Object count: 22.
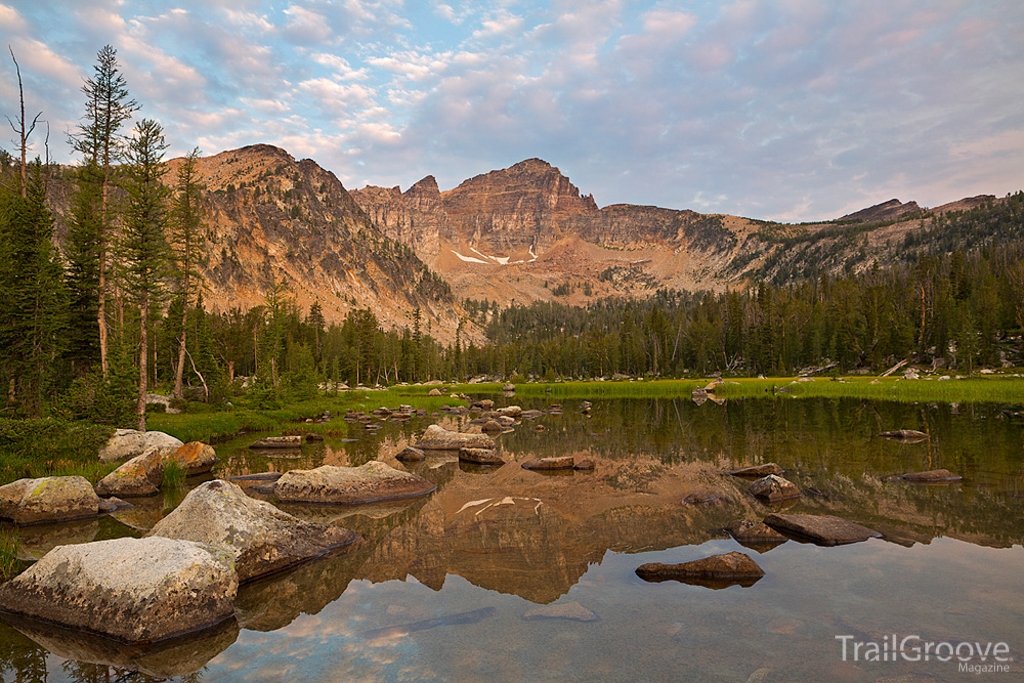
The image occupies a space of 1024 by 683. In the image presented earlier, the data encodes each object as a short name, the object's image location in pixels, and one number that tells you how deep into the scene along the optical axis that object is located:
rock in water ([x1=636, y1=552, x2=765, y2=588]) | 11.05
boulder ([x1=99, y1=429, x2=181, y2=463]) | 23.28
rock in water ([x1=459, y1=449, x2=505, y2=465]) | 26.41
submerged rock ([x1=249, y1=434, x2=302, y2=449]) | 32.59
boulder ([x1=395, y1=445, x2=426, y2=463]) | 27.39
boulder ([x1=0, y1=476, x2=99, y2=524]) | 16.23
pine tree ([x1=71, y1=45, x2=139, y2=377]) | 35.06
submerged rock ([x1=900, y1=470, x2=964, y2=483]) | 19.27
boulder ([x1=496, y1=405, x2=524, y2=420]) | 54.34
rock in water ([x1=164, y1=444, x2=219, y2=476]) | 23.59
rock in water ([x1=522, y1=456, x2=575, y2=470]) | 24.22
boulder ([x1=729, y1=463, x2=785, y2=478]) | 21.50
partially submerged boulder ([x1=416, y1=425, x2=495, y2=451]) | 30.39
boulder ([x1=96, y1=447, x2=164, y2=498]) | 19.90
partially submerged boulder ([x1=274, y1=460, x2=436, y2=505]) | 18.58
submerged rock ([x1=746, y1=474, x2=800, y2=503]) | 17.69
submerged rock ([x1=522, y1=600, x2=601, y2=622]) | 9.41
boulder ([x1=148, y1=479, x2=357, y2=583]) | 11.88
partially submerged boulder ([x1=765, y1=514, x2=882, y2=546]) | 13.37
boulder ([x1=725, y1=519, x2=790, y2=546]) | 13.48
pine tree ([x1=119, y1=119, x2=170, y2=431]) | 32.59
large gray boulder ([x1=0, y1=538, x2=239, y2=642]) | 8.81
